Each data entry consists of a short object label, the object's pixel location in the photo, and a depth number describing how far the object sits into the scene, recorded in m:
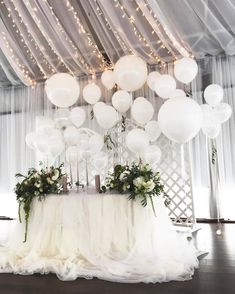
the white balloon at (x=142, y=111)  3.99
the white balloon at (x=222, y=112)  3.97
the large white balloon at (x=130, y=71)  3.62
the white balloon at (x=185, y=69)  4.04
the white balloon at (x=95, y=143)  3.86
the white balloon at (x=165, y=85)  4.06
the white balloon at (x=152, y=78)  4.38
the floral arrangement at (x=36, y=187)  3.49
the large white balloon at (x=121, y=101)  4.27
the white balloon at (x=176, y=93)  3.74
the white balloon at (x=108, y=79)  4.40
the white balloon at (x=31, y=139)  3.86
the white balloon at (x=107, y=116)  4.04
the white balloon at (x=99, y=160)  4.00
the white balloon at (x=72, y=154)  3.77
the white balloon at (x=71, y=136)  3.74
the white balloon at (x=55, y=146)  3.62
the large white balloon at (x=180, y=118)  2.55
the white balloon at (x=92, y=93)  4.66
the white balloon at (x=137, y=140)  3.50
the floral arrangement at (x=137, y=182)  3.17
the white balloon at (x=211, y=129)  3.81
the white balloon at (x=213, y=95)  4.00
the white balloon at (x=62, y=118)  4.07
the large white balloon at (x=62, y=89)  3.57
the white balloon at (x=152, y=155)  4.19
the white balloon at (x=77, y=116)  4.25
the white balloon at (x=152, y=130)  4.24
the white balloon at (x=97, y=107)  4.11
